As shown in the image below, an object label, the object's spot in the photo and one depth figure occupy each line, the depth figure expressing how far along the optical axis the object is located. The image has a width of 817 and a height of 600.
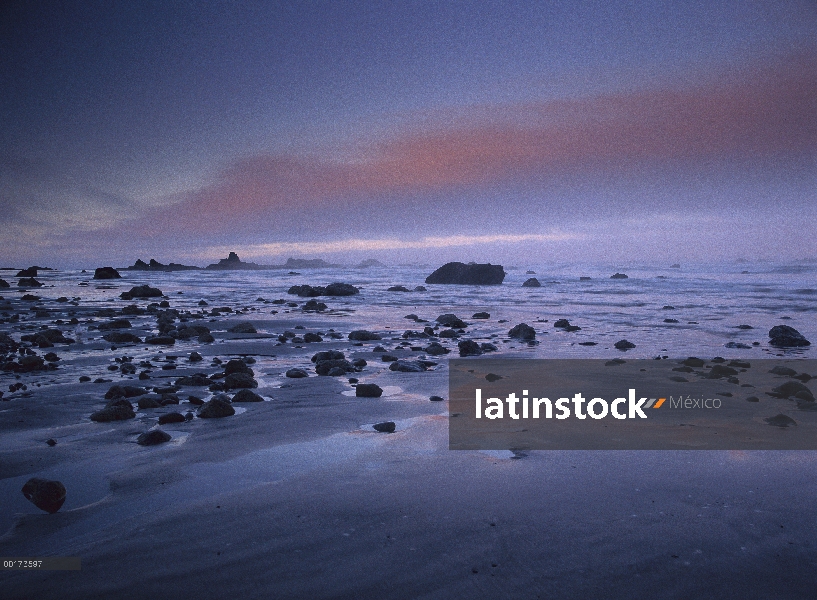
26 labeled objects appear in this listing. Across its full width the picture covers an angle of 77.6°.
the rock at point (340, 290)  31.08
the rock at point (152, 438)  4.91
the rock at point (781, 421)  5.67
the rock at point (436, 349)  10.59
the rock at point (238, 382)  7.32
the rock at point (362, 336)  12.73
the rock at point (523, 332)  12.75
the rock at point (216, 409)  5.87
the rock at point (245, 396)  6.62
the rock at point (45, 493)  3.59
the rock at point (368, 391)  6.97
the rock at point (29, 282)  40.08
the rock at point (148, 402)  6.13
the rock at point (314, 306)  21.14
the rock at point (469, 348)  10.53
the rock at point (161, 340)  11.79
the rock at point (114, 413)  5.62
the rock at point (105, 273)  52.06
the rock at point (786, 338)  11.24
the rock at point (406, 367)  8.76
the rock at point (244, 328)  14.03
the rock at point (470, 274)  42.50
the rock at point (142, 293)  28.22
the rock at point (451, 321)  15.28
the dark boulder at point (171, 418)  5.57
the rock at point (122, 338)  11.78
